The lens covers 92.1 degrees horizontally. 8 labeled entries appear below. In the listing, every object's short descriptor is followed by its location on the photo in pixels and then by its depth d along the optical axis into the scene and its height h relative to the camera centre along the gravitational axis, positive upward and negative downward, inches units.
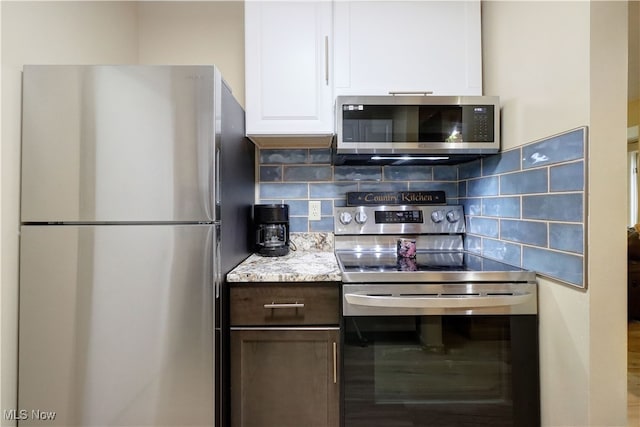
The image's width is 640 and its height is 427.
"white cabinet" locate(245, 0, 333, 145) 59.9 +28.6
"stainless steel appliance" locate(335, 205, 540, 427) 47.5 -22.0
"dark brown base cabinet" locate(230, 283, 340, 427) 48.8 -24.2
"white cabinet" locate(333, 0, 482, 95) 60.5 +33.0
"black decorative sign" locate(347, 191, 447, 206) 73.2 +3.5
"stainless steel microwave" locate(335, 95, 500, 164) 55.8 +16.2
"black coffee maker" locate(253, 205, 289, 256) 64.7 -3.4
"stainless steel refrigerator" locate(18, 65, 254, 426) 43.9 -5.1
